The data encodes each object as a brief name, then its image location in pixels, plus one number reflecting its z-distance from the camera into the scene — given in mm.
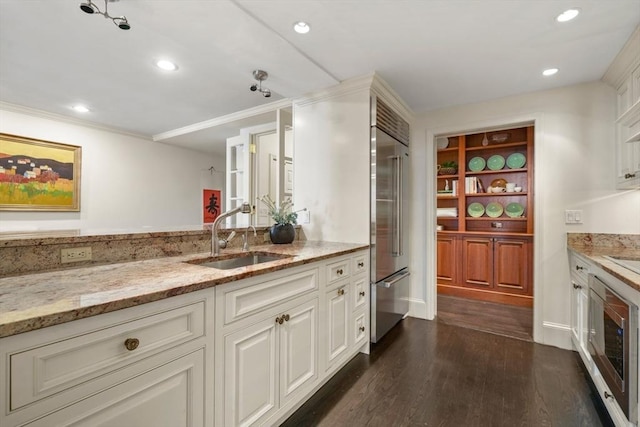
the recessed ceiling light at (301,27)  1771
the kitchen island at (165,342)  755
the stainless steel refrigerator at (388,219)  2459
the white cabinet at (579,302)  2035
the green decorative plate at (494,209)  4020
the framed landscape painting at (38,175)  3256
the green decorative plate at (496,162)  3946
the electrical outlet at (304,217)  2789
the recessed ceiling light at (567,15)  1632
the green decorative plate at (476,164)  4066
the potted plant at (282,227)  2436
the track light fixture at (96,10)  1407
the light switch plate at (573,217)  2463
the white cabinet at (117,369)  725
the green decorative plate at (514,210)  3900
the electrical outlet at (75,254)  1393
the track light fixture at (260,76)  2318
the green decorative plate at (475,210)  4141
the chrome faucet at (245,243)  2080
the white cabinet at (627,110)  1923
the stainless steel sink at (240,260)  1817
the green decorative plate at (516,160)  3814
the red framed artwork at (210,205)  5270
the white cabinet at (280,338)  1233
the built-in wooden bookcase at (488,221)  3686
